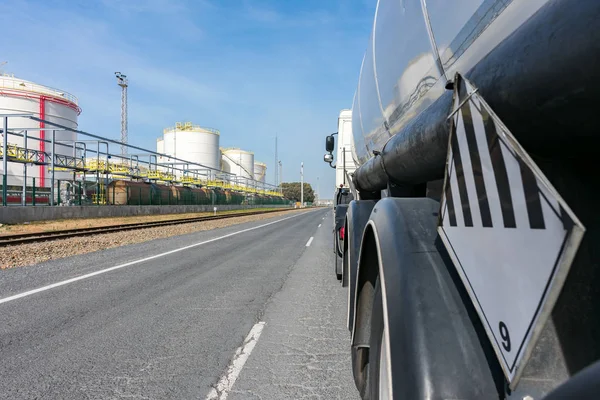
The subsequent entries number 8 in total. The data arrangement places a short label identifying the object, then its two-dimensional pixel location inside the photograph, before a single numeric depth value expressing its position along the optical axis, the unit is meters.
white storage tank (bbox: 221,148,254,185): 92.10
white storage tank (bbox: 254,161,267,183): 113.94
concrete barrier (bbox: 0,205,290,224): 20.69
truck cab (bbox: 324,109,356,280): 10.60
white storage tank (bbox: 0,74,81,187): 43.72
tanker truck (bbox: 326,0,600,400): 1.01
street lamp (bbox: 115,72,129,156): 62.16
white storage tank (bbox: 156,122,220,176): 73.06
